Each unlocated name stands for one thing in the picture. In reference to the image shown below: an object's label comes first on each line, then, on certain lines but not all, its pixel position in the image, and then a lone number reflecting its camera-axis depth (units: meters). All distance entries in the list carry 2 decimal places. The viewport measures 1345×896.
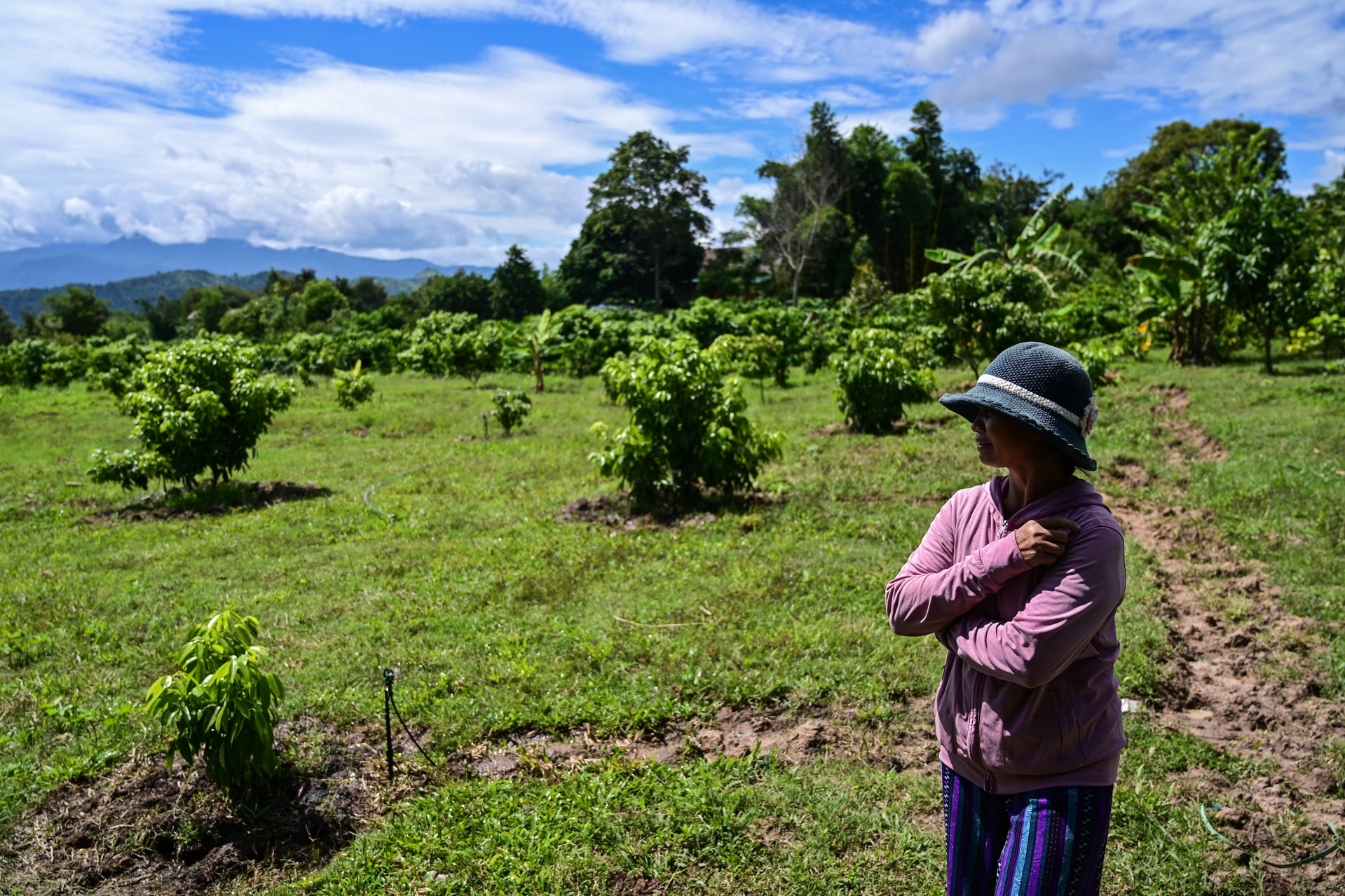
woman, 1.92
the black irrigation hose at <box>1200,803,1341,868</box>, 3.28
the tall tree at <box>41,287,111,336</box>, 52.75
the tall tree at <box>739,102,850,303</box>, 37.78
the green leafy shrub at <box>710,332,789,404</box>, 18.27
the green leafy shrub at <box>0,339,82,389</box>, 28.03
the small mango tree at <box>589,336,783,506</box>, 8.37
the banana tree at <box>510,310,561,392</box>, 22.80
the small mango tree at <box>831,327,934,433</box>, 12.36
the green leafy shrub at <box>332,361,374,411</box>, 18.97
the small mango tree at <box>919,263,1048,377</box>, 14.65
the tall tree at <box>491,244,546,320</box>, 40.03
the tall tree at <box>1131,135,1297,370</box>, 15.41
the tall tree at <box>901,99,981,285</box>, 39.72
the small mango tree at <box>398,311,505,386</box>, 23.59
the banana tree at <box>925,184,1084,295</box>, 21.33
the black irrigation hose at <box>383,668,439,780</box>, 3.80
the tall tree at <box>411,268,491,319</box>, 41.91
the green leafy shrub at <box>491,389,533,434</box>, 14.59
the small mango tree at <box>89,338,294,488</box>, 9.42
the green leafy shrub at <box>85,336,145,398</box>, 21.97
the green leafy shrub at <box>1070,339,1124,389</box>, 13.11
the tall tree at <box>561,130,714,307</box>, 39.81
